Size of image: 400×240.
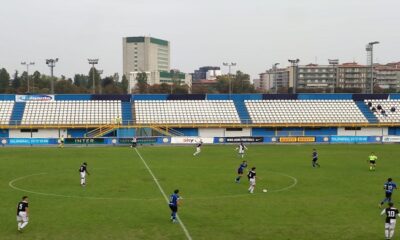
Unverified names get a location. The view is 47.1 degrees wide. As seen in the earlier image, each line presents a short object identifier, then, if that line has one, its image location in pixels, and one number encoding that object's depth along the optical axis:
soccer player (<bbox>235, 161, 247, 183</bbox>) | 32.28
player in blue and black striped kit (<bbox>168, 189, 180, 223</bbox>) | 21.25
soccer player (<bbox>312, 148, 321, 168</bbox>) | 40.94
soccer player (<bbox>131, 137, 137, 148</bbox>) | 61.09
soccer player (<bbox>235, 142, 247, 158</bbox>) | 49.38
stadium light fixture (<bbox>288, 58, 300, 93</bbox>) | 92.90
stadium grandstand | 71.50
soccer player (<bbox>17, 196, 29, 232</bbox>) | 19.64
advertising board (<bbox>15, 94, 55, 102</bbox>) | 79.19
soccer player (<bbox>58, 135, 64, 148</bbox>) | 60.88
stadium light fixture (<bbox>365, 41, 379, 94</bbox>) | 85.35
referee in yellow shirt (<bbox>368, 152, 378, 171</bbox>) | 38.83
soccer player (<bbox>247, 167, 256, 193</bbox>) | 28.30
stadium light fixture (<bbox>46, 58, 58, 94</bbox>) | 82.12
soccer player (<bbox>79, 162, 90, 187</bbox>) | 30.66
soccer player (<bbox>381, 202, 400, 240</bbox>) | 18.55
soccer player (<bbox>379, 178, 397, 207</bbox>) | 24.70
